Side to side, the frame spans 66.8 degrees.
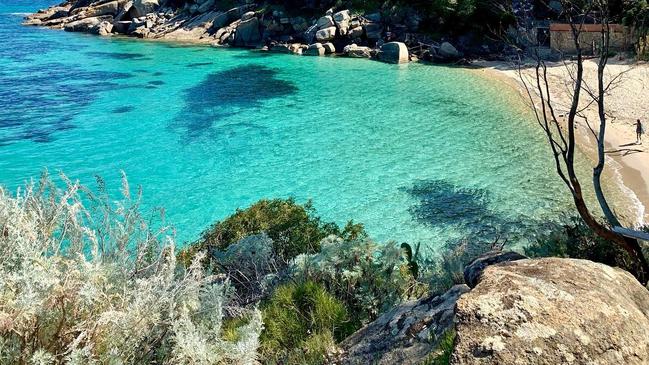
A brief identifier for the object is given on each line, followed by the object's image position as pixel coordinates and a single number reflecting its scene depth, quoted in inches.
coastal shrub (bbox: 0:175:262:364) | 176.4
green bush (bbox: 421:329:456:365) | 153.8
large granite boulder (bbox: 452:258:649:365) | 116.6
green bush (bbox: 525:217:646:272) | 314.2
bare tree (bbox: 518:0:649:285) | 289.4
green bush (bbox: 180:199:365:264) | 434.0
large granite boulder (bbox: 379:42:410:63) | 1592.0
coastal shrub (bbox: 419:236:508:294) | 300.7
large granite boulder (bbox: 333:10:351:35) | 1817.2
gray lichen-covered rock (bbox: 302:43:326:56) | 1753.2
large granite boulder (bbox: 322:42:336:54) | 1775.3
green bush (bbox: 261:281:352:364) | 218.5
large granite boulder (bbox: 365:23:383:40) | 1806.1
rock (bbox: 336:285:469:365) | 179.3
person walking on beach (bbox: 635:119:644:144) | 838.5
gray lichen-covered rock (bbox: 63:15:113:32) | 2482.8
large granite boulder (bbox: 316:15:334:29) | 1844.2
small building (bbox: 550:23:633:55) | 1296.8
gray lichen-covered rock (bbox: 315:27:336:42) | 1812.3
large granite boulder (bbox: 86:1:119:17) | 2588.6
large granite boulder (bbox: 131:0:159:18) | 2488.9
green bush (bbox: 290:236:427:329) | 269.6
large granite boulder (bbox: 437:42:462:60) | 1587.1
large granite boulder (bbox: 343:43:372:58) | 1706.4
